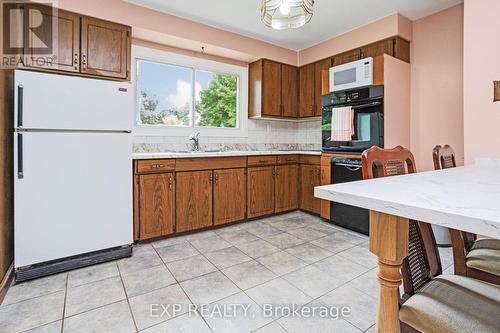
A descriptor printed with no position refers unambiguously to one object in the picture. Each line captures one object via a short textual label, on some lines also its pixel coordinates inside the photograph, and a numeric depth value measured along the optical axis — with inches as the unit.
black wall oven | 114.6
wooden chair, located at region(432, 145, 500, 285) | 41.6
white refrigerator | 77.1
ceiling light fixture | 72.9
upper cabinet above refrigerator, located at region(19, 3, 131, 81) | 90.7
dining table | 21.9
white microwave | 116.1
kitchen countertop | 103.8
